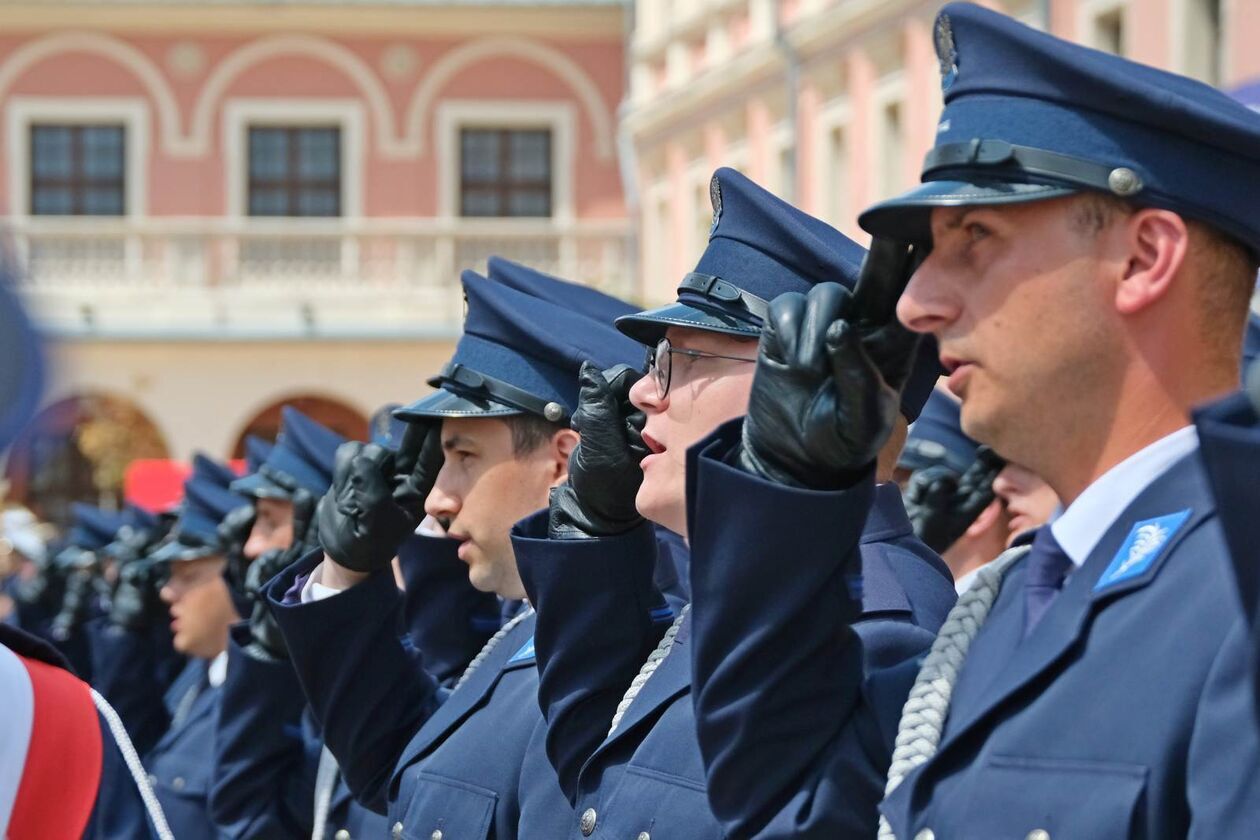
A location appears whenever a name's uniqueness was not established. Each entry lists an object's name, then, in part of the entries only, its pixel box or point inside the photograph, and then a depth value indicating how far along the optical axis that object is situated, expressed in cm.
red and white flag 525
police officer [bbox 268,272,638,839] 777
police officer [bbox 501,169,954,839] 565
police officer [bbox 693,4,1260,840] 389
